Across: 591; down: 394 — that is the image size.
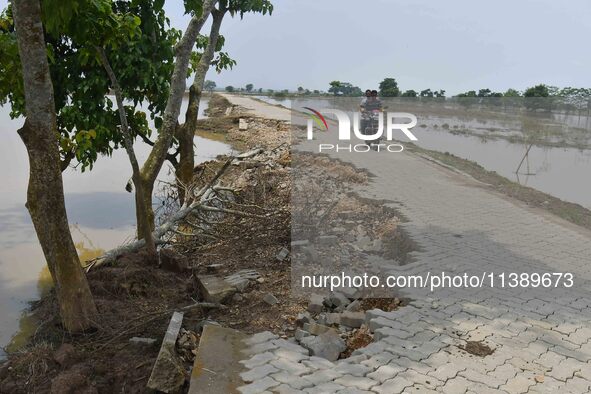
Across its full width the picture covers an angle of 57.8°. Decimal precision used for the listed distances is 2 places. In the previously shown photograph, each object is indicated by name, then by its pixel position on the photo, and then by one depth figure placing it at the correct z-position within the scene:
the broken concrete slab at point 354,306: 4.68
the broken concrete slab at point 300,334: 4.08
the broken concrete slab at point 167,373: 3.38
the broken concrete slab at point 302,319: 4.39
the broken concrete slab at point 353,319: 4.35
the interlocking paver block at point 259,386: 3.27
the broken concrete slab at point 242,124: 24.70
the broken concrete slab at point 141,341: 4.06
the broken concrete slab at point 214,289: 4.86
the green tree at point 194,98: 7.39
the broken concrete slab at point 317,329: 4.13
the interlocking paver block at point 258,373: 3.42
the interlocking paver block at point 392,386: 3.30
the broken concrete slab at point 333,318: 4.41
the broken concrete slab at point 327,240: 6.11
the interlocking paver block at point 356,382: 3.35
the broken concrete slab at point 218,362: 3.31
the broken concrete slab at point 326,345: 3.84
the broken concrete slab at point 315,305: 4.63
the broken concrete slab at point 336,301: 4.76
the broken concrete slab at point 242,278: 5.07
